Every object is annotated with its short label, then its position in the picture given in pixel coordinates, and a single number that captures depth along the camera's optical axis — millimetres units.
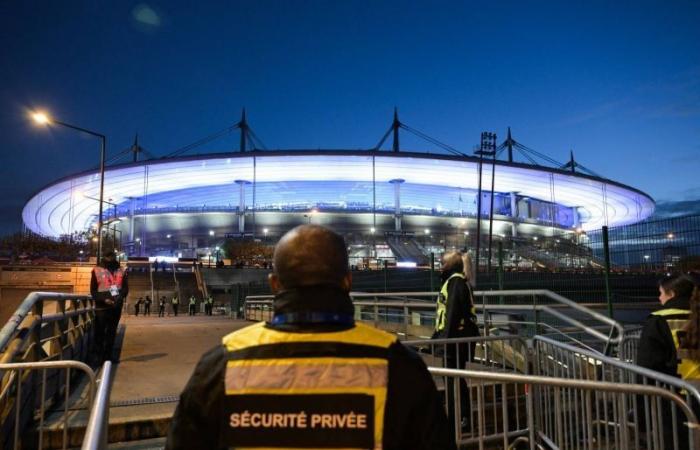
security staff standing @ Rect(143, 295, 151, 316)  32469
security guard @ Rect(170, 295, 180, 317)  32312
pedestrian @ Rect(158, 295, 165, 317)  32219
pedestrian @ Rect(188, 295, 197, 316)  32125
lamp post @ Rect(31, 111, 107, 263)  19481
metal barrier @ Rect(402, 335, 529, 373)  5041
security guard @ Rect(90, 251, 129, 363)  8070
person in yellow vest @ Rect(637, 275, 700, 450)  3840
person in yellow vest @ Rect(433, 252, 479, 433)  5289
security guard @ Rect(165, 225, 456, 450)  1531
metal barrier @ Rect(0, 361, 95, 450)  3609
